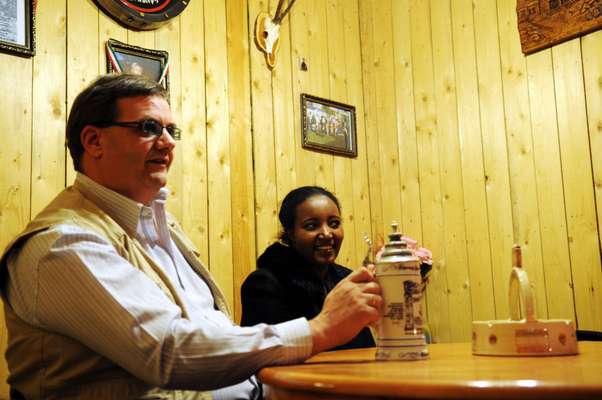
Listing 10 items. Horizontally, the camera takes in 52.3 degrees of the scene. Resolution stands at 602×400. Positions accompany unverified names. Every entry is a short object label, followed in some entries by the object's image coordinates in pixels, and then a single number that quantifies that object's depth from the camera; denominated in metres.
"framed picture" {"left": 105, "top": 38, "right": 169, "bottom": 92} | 2.82
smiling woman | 2.49
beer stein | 1.28
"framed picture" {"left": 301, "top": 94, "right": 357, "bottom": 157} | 3.77
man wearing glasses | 1.25
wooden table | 0.83
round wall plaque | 2.84
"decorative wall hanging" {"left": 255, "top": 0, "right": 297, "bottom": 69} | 3.57
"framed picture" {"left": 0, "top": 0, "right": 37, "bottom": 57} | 2.47
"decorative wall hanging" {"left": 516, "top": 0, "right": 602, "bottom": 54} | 3.17
